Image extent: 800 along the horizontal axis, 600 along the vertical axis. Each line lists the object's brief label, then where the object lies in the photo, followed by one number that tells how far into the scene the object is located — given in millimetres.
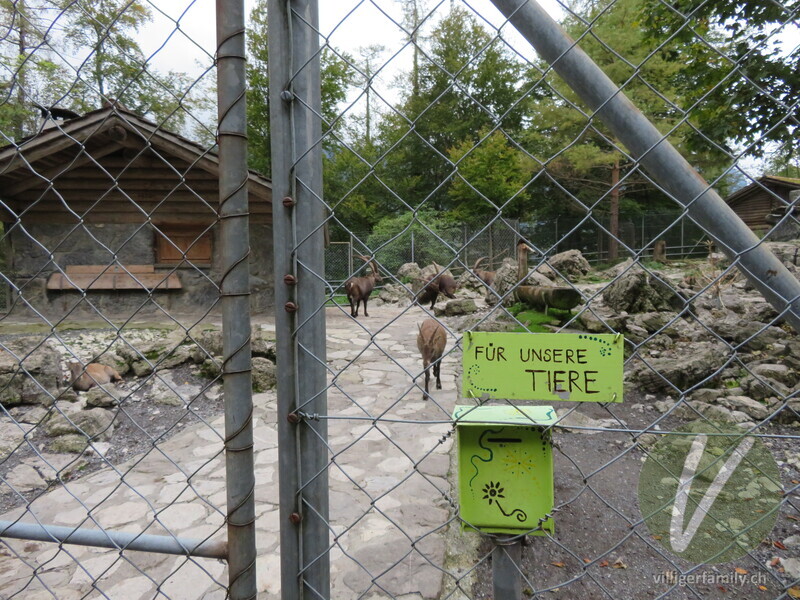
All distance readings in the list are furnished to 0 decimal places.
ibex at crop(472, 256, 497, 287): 10989
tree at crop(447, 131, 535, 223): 14094
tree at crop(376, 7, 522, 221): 16625
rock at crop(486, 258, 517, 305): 10245
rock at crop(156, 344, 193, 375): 5410
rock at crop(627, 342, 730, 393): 4129
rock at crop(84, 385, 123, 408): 4264
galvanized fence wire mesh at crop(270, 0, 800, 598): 1004
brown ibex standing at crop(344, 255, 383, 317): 10016
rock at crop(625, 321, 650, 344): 5423
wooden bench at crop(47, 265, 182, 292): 8633
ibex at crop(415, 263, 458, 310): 10016
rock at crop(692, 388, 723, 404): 3846
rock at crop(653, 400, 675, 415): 4004
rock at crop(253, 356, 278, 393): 5000
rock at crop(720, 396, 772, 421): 3520
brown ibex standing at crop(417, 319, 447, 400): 4816
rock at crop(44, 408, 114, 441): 3568
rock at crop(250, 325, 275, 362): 5344
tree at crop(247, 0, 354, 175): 14297
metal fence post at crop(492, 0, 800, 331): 881
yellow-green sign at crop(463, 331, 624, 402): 921
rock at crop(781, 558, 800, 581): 2039
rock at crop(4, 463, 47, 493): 3027
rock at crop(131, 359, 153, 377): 5166
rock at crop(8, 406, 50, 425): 3965
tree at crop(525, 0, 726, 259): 13922
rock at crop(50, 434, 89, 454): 3438
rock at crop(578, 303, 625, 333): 5785
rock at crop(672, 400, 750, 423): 3393
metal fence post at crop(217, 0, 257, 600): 1075
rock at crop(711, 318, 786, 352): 4762
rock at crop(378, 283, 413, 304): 12836
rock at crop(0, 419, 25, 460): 3479
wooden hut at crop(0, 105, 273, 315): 7883
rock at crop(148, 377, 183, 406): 4633
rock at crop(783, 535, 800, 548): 2262
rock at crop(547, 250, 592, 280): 10609
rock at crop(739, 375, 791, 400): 3781
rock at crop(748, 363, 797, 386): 3928
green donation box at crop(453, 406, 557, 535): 981
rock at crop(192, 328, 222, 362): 5227
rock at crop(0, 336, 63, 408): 4195
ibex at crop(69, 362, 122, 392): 4652
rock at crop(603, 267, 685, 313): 6645
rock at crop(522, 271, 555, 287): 9031
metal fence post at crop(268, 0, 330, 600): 1049
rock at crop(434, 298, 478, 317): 9734
